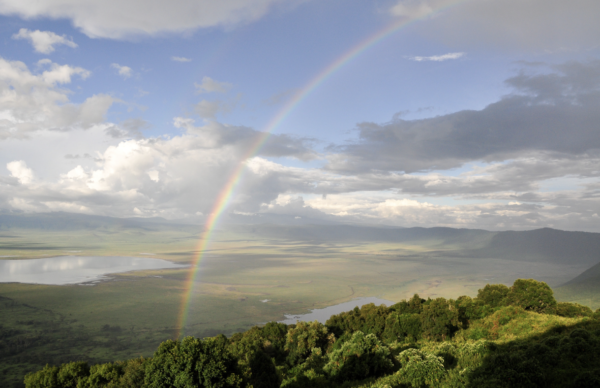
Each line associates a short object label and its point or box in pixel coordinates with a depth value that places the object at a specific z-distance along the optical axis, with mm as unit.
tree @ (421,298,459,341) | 45812
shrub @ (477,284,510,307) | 56688
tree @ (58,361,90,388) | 30875
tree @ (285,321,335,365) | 43094
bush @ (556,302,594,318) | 49741
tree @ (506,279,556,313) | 52281
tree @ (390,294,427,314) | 57512
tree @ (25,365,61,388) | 30188
